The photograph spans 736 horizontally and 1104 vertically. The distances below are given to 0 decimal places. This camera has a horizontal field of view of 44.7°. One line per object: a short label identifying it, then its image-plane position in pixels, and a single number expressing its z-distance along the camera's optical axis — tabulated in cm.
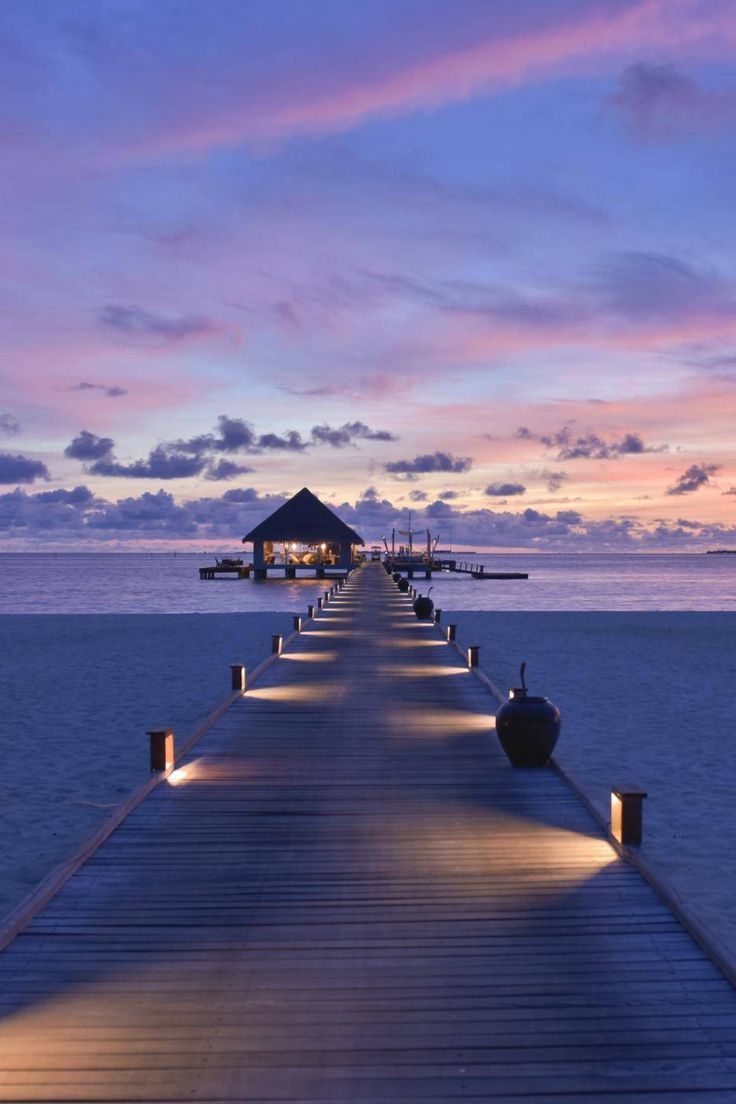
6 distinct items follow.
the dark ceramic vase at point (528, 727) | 1070
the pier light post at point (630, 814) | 792
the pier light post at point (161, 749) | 1074
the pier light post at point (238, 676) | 1698
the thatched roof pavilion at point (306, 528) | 8225
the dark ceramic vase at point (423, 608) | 3256
